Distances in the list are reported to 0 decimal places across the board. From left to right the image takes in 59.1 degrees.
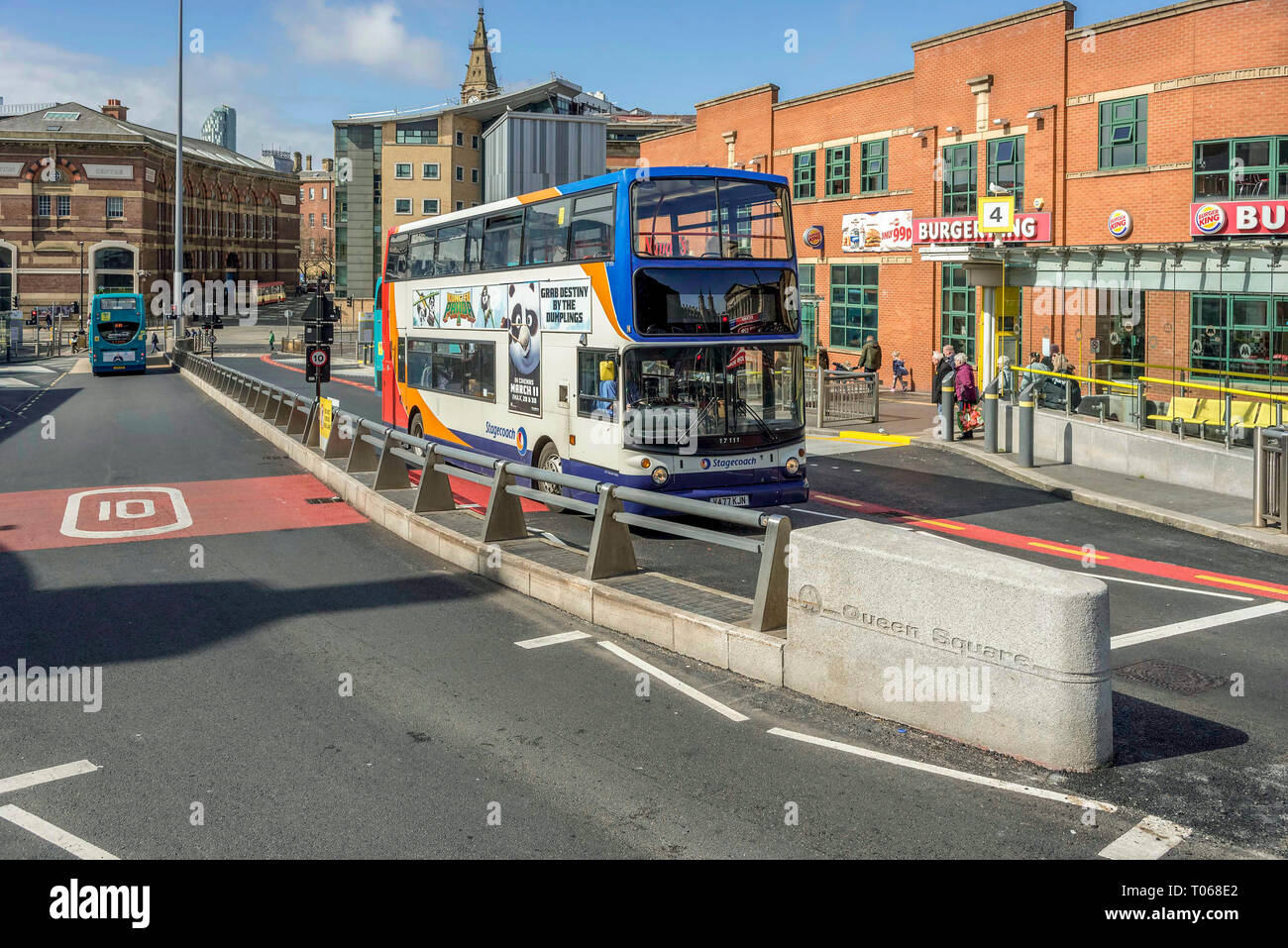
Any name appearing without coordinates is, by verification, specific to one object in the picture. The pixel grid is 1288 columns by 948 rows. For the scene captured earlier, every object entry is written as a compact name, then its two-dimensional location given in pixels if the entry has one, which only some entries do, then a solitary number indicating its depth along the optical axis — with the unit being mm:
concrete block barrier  6566
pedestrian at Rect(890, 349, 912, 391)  37344
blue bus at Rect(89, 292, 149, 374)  52656
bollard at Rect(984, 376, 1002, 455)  22938
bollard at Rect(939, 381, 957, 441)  24969
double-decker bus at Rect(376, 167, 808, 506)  14086
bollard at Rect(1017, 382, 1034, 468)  21078
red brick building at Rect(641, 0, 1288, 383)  26734
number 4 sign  32688
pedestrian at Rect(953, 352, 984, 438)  25609
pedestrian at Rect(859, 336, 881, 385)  33125
